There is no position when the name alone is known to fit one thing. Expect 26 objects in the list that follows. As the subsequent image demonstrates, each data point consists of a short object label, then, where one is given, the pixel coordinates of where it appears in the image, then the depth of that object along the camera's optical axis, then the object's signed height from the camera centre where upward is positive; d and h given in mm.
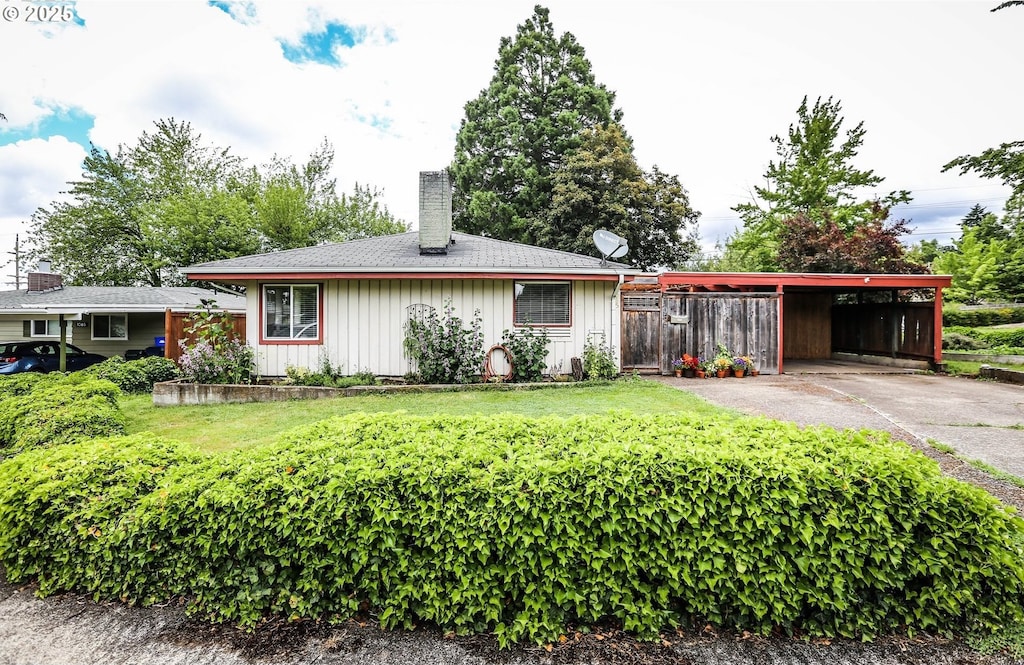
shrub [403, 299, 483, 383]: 9328 -388
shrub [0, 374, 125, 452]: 4493 -920
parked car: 12406 -744
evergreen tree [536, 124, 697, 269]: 19953 +5716
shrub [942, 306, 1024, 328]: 19734 +618
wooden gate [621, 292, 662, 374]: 11062 -192
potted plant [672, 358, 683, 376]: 10820 -856
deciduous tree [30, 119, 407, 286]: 21953 +6120
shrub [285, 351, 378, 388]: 9109 -944
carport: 11055 +365
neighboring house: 14936 +519
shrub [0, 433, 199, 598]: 2541 -1097
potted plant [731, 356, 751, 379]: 10594 -812
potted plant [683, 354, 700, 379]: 10734 -803
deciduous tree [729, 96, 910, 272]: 22062 +7337
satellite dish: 10055 +1933
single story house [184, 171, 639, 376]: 9508 +593
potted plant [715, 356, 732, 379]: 10602 -817
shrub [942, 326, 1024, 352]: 16922 -280
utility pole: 28386 +4352
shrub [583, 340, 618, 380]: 9602 -715
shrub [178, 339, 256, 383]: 8977 -655
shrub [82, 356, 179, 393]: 9851 -901
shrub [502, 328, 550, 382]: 9570 -521
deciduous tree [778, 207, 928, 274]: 17047 +3148
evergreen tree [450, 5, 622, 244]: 22906 +10670
